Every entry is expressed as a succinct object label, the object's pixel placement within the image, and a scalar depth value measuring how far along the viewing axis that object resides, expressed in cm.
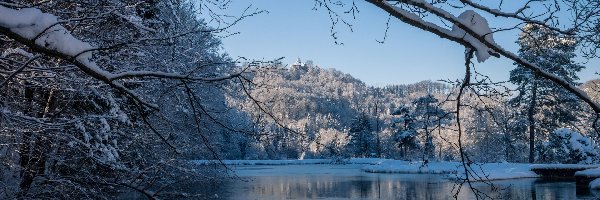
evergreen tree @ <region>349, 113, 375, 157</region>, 7188
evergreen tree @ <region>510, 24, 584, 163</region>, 3716
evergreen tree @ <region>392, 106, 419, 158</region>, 5019
